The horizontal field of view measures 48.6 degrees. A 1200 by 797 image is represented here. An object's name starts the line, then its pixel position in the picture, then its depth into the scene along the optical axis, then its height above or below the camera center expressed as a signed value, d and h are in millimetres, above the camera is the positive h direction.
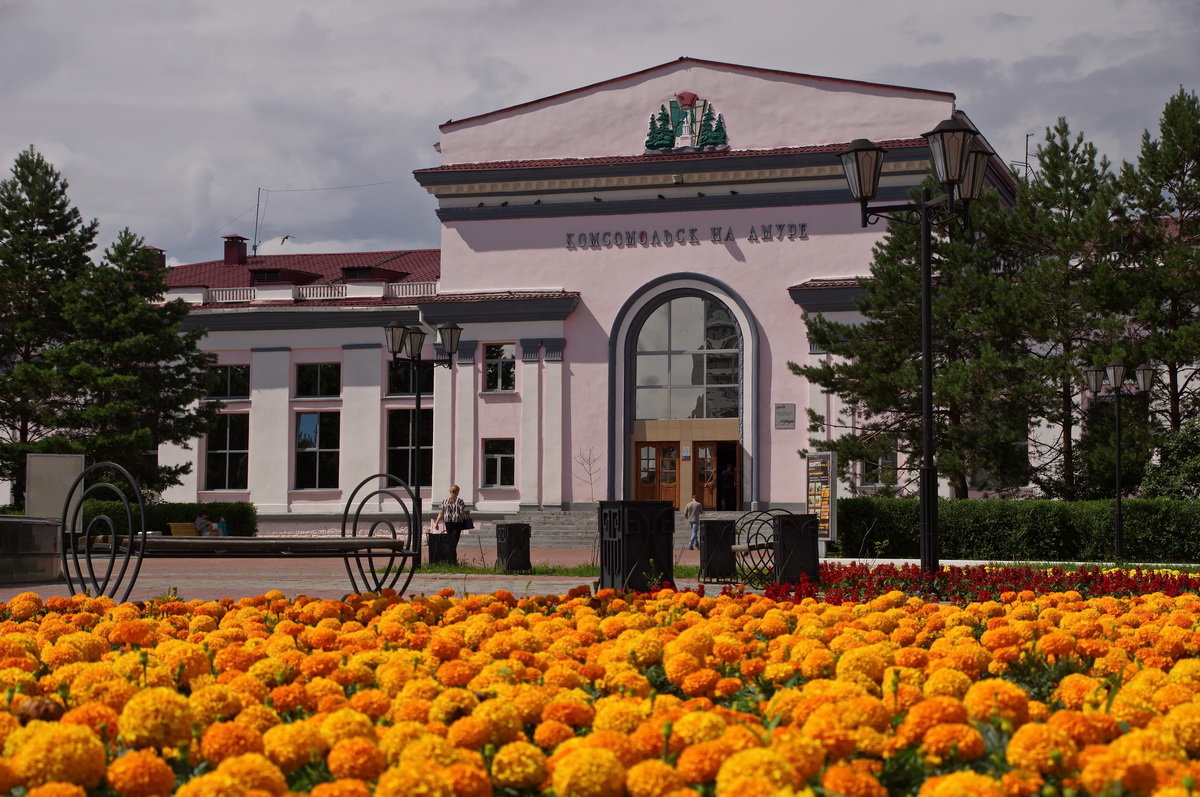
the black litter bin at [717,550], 17438 -575
